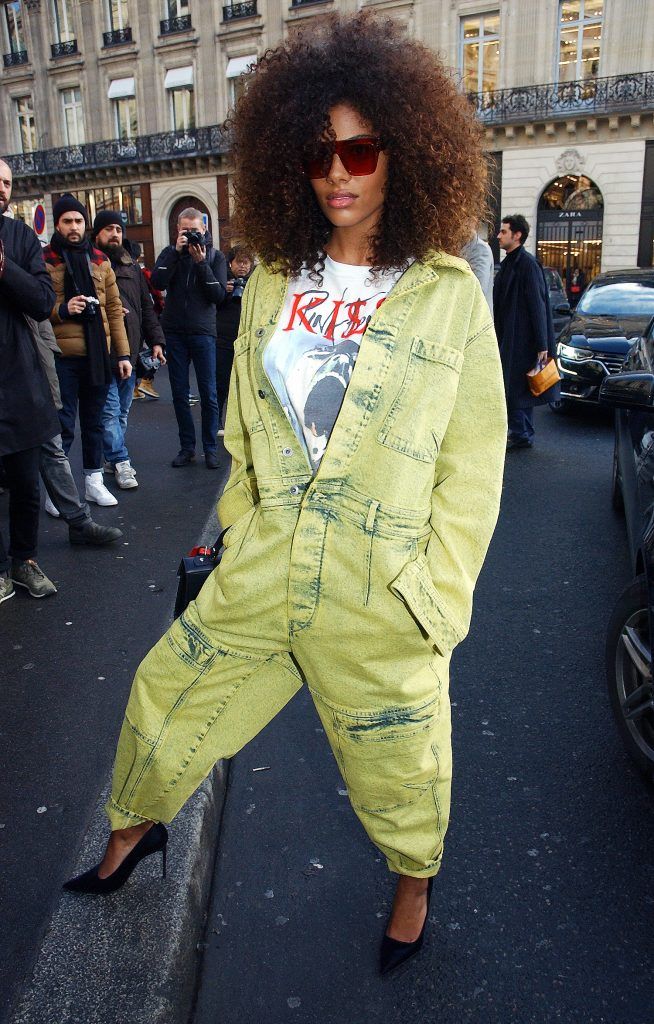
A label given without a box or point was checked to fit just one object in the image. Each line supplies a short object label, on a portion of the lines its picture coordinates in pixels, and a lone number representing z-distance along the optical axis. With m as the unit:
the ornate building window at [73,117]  36.53
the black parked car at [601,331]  8.55
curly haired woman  1.65
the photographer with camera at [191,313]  6.84
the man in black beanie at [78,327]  5.39
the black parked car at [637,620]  2.72
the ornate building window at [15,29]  37.28
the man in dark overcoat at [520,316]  7.16
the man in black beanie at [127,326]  6.44
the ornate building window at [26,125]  38.16
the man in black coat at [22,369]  3.84
